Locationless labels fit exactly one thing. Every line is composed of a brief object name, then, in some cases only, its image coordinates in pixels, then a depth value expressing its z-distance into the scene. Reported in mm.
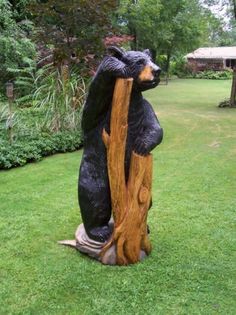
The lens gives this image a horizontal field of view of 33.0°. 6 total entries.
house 36550
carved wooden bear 2959
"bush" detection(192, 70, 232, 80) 31173
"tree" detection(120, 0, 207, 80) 21609
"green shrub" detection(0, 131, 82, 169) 6363
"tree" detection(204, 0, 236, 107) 13697
